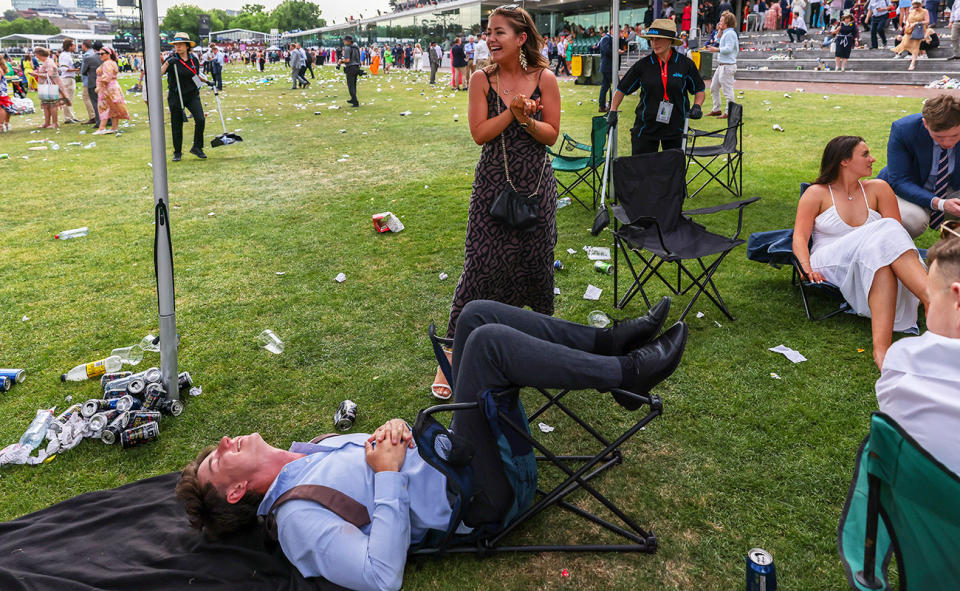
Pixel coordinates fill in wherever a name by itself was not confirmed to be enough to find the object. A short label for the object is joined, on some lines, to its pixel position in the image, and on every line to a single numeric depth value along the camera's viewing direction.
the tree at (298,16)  122.19
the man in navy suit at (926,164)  3.82
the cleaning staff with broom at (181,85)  9.55
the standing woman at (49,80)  12.98
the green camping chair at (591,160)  6.26
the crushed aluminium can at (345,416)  3.14
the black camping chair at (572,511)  2.11
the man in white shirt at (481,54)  16.59
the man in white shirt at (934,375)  1.44
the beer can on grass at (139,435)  3.00
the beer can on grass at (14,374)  3.62
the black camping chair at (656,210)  4.20
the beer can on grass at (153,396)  3.22
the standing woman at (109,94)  12.59
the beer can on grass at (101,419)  3.08
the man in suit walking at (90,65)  13.19
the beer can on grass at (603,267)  4.94
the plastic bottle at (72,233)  6.32
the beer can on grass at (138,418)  3.07
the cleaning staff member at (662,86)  5.66
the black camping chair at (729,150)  6.60
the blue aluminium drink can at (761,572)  1.92
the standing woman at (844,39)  17.25
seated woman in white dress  3.33
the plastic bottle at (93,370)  3.64
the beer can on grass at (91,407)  3.17
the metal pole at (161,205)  2.68
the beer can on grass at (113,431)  3.05
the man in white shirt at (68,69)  13.66
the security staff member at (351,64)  15.89
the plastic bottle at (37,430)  3.03
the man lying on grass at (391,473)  1.99
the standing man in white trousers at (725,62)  10.94
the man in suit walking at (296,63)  22.20
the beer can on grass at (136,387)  3.25
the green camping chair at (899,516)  1.25
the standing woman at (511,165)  3.11
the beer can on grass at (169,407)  3.26
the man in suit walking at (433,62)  23.00
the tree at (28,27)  123.06
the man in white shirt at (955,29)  15.53
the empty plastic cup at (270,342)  3.96
